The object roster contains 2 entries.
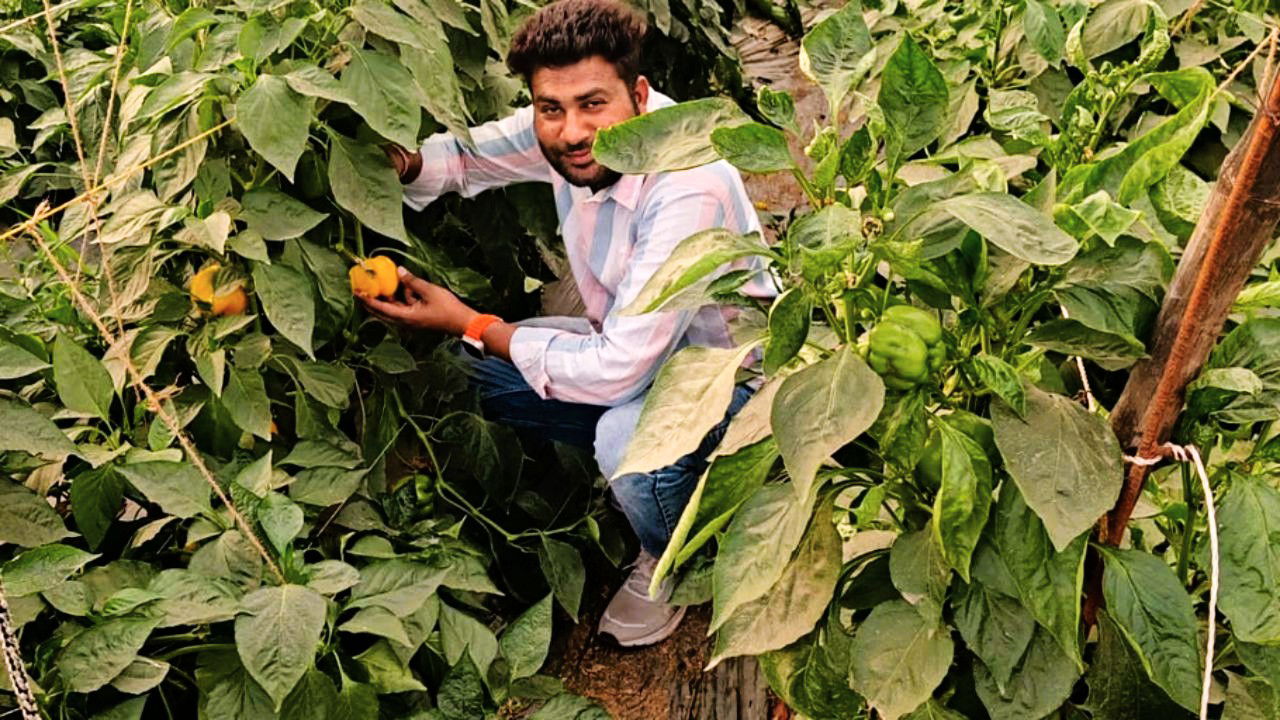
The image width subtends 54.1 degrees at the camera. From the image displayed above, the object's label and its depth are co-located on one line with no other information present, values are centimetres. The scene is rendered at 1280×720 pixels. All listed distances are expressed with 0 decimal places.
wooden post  96
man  185
